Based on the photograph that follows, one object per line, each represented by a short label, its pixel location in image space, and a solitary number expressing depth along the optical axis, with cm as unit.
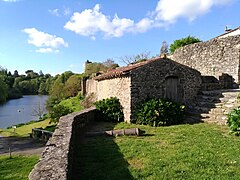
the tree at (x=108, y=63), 3363
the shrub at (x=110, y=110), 946
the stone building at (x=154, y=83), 904
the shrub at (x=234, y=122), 634
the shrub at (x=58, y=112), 1643
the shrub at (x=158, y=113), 840
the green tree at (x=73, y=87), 3259
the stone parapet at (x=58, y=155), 295
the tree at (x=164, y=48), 2776
